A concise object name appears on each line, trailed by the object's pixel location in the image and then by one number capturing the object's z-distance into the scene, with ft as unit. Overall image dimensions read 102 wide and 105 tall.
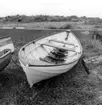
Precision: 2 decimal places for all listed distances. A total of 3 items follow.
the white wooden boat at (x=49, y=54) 8.64
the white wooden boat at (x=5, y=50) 10.40
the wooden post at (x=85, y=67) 11.80
